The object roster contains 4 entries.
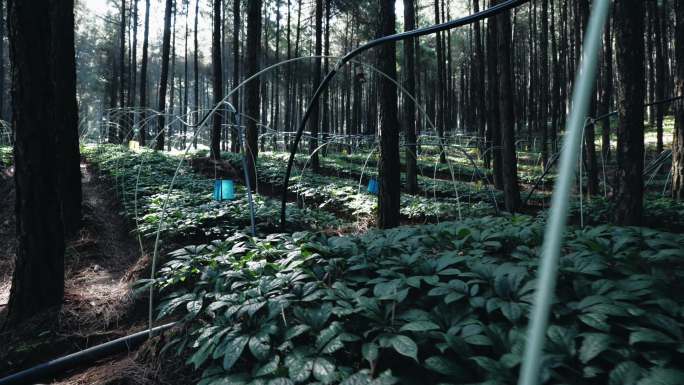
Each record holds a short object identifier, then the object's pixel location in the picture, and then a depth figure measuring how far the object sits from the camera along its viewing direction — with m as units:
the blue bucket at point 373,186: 5.85
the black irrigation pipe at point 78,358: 2.45
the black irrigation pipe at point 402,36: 1.83
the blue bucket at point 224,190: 4.66
